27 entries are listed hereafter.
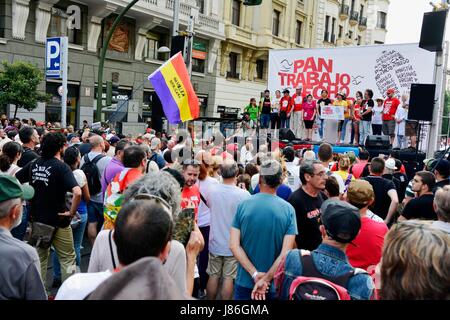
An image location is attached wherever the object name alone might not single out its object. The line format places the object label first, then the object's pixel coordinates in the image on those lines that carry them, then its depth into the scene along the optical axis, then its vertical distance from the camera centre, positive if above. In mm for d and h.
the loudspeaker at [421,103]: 9367 +499
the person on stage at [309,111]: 14164 +243
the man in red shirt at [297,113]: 14867 +157
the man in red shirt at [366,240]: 3197 -855
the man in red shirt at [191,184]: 4199 -711
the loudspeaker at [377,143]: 11695 -511
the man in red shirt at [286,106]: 14891 +358
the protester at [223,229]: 4246 -1128
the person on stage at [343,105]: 13453 +473
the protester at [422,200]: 4168 -709
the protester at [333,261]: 2209 -745
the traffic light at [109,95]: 12781 +269
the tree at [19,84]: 13727 +442
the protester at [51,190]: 4301 -870
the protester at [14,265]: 2179 -841
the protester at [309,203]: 3811 -744
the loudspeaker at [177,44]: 9704 +1445
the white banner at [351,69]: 12352 +1637
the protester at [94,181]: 5580 -977
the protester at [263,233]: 3354 -902
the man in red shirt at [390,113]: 12438 +309
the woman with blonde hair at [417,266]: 1553 -506
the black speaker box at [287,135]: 13427 -544
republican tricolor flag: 6746 +263
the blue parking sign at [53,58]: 9711 +945
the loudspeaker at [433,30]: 9109 +2016
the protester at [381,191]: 5266 -798
